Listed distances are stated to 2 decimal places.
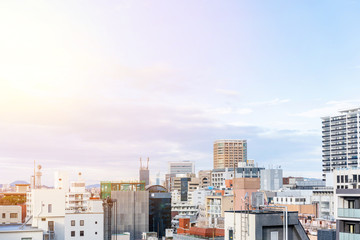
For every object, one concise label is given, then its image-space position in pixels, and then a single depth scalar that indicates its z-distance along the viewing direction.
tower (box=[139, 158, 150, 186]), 160.25
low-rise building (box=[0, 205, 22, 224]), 86.12
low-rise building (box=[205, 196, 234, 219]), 130.38
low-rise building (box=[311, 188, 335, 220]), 107.75
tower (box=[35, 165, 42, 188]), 168.15
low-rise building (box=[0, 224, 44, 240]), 50.19
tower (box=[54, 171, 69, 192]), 186.88
